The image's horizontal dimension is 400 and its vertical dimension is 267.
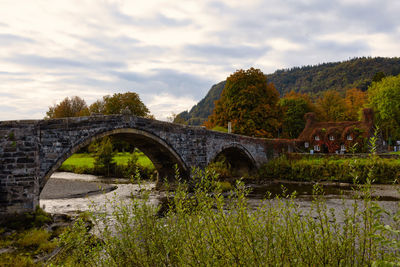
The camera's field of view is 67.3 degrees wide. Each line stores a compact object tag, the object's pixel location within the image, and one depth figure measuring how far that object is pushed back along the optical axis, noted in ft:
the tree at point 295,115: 151.43
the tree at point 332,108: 155.53
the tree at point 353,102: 154.61
